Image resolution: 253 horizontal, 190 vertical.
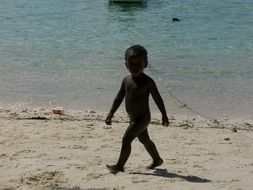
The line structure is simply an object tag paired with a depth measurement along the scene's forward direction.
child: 7.66
